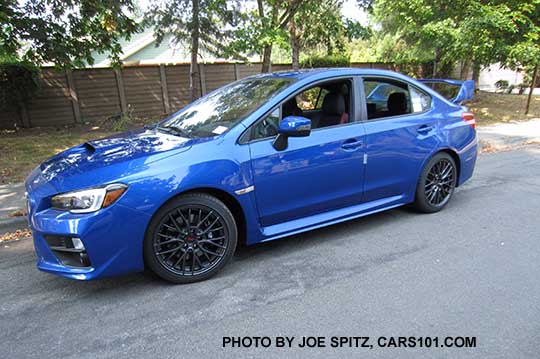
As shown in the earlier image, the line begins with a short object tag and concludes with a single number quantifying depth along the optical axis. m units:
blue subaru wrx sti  2.89
